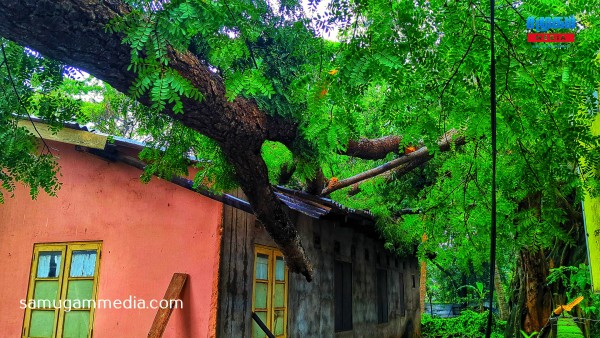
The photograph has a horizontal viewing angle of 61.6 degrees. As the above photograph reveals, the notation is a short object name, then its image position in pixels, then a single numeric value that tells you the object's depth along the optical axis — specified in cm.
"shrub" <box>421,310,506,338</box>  1636
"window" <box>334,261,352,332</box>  946
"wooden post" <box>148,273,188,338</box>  559
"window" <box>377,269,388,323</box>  1194
